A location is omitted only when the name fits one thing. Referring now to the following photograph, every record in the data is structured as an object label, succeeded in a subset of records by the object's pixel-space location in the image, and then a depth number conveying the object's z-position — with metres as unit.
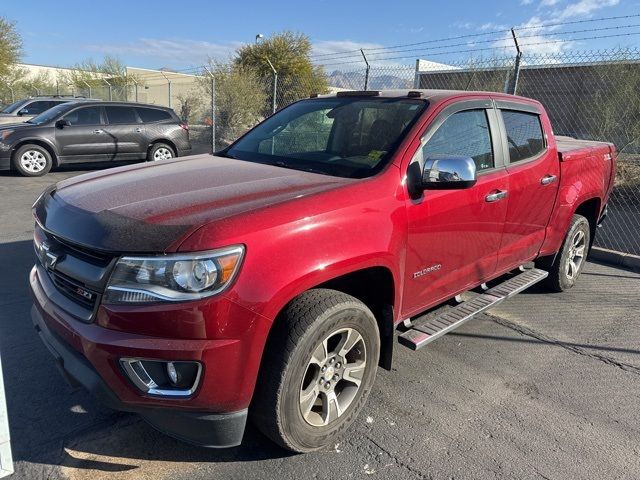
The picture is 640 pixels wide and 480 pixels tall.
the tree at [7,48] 30.08
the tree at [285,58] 24.52
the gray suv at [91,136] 10.42
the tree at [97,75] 37.06
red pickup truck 2.07
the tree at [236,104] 16.84
